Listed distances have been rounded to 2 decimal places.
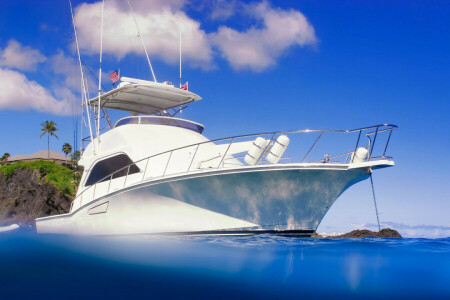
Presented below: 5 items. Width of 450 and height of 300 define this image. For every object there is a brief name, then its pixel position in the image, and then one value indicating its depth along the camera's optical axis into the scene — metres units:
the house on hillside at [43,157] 56.72
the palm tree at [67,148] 62.82
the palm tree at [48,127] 61.53
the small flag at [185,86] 16.22
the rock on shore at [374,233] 13.45
